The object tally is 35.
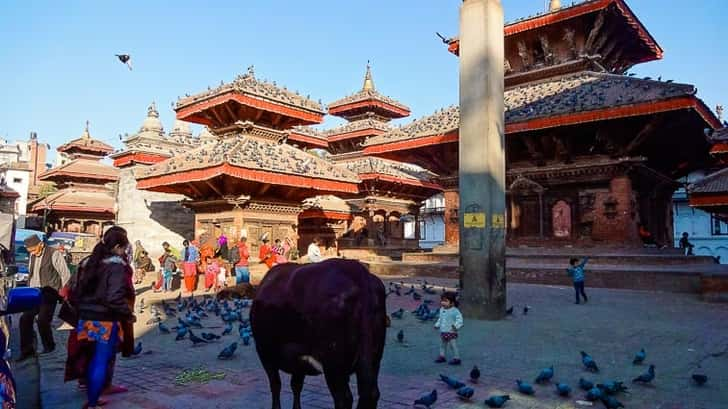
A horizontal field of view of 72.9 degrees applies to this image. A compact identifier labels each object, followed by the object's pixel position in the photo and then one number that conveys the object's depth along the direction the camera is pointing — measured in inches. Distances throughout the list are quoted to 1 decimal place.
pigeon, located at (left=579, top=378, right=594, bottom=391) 188.5
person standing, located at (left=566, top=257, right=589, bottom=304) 444.8
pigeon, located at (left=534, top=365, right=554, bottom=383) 201.1
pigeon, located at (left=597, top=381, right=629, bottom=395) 177.8
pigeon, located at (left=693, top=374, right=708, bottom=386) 197.6
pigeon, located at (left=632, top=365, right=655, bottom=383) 197.4
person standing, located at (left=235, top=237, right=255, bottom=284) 545.0
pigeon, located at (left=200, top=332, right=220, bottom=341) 298.2
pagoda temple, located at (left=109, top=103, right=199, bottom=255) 1065.6
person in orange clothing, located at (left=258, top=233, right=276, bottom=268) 604.4
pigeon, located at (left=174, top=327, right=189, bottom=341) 301.0
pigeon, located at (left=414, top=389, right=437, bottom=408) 167.9
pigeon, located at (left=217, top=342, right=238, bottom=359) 248.4
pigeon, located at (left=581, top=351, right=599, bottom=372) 219.3
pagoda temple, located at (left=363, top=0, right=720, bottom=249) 632.4
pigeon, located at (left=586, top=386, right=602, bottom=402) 175.0
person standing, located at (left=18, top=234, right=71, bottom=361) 283.3
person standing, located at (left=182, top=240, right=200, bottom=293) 565.9
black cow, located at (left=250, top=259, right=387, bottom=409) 130.7
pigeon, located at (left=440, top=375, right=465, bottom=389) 191.7
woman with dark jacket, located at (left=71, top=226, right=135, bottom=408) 174.6
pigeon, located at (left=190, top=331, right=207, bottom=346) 285.1
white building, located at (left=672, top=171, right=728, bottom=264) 1455.5
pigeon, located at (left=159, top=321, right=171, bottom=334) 323.6
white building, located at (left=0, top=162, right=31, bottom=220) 2269.3
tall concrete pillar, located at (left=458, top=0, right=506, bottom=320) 386.3
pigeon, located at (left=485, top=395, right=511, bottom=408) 173.0
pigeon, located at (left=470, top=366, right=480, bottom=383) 206.5
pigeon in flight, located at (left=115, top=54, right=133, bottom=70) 874.9
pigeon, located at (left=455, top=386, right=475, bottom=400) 180.2
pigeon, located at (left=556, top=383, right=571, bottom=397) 184.9
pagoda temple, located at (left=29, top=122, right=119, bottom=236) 1445.6
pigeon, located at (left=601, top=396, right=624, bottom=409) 167.2
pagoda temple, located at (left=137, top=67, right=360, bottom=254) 712.4
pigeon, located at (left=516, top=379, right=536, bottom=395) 188.7
